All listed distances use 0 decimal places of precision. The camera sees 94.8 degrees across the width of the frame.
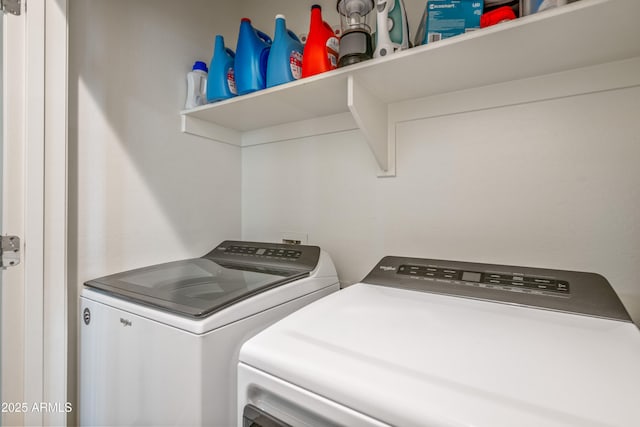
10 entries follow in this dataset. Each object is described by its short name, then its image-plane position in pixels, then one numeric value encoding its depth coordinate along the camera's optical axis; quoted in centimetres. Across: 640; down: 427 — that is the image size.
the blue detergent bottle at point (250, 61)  138
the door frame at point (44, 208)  107
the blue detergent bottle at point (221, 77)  147
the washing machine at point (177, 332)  83
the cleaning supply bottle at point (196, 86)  159
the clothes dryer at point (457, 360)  46
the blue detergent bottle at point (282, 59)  129
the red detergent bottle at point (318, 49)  120
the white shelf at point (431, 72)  83
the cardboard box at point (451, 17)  97
